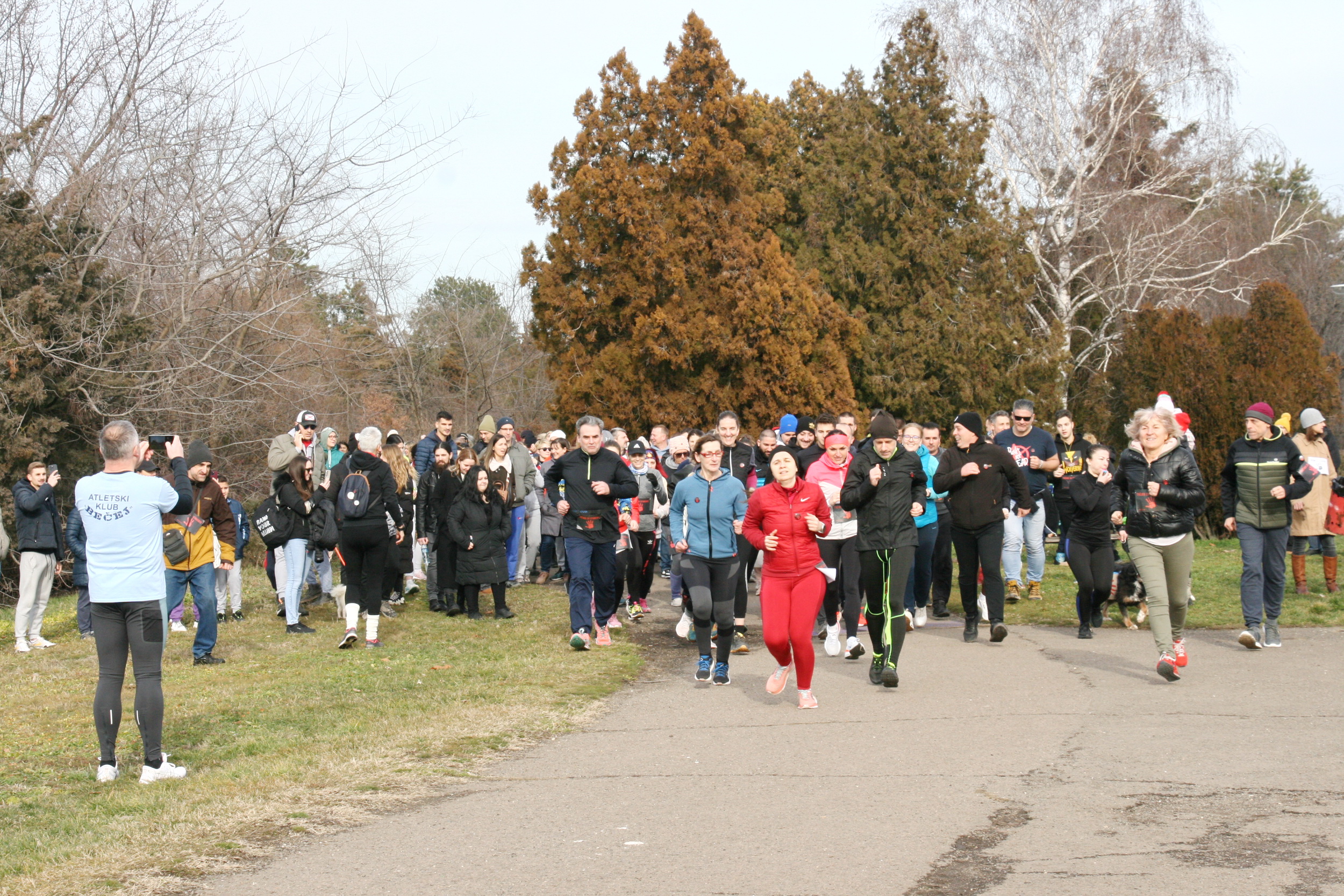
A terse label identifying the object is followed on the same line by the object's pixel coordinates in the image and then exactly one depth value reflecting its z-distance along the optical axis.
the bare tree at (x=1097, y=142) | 32.53
